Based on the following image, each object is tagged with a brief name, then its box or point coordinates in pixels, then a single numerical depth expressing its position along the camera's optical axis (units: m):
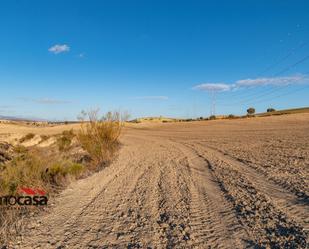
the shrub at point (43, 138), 27.24
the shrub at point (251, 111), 112.51
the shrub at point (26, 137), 26.92
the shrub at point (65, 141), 20.18
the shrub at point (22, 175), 7.00
